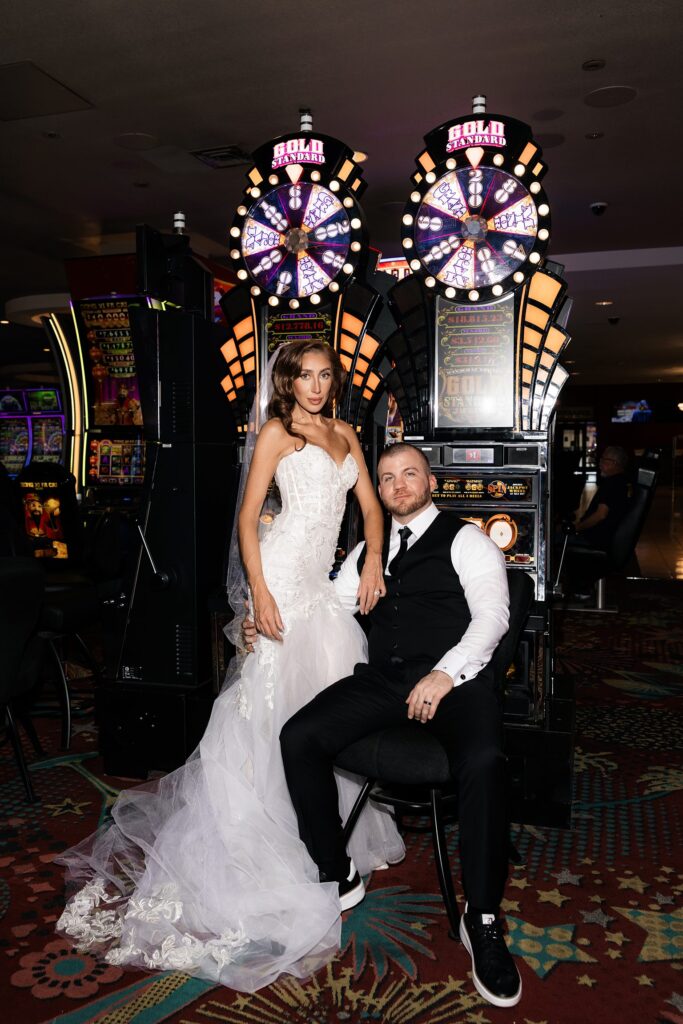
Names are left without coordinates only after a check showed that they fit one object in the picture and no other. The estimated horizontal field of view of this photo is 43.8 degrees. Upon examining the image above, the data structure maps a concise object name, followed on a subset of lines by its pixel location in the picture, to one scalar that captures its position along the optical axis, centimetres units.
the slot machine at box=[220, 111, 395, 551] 308
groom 193
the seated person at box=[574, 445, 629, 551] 558
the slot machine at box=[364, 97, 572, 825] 291
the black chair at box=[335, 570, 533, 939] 204
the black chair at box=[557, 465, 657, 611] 488
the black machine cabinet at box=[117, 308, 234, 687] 310
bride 205
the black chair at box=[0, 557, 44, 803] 248
